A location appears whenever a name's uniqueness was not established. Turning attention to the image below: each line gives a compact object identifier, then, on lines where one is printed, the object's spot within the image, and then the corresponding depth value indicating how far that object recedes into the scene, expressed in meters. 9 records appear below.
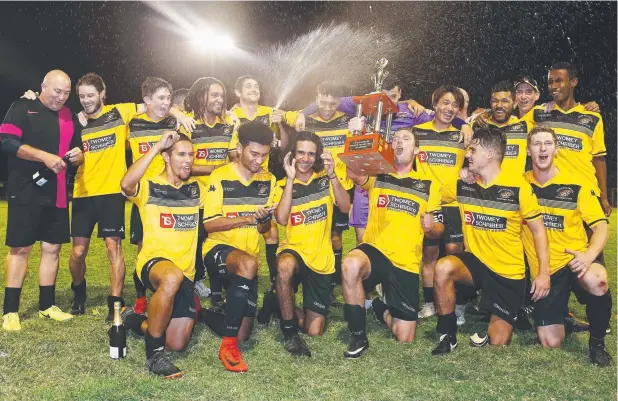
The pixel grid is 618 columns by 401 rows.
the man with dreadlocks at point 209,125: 6.06
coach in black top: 5.54
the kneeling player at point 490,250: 5.01
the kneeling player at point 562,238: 4.91
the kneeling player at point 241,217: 4.77
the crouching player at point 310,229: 5.18
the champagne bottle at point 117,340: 4.62
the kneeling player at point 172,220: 4.76
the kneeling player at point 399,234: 5.24
